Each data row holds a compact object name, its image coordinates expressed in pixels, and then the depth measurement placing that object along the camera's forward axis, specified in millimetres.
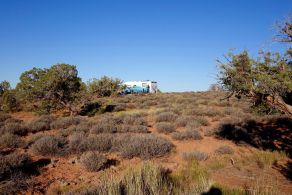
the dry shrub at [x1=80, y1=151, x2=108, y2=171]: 6734
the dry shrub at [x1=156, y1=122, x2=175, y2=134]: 12149
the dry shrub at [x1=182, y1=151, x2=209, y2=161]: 7785
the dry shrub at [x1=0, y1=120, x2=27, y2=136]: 11422
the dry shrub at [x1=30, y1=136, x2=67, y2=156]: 8305
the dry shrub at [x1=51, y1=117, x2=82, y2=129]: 13422
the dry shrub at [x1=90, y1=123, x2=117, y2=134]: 11461
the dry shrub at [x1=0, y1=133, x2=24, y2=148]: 9281
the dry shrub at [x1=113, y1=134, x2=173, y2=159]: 8031
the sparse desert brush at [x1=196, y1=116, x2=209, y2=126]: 13784
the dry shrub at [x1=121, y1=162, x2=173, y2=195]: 4357
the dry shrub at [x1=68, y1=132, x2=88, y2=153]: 8652
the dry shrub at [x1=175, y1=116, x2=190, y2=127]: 13533
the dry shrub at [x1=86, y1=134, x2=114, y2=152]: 8766
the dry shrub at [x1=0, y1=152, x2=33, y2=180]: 6050
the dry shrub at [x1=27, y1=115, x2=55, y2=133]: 12570
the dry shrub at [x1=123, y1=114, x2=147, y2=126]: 13844
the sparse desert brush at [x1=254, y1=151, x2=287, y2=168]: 6897
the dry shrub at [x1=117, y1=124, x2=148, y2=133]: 11938
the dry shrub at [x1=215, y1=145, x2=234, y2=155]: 8742
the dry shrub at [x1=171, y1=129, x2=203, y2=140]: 10742
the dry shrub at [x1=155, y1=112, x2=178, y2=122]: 14941
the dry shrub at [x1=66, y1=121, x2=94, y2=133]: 11859
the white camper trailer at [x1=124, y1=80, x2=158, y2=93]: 53219
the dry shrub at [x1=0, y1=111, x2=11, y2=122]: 15811
